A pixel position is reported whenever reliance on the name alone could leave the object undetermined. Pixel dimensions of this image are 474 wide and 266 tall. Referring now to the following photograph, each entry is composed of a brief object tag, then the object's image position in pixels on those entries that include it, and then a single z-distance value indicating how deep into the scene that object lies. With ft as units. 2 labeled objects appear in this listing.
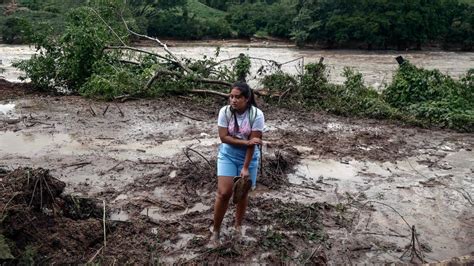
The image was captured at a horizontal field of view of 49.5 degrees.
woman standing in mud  14.03
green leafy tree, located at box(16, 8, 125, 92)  37.60
